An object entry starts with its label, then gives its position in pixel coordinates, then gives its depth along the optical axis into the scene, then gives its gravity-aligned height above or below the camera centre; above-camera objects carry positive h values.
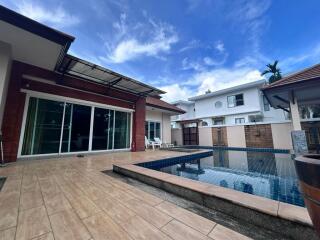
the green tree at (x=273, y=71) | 18.65 +8.37
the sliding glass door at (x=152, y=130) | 11.58 +0.64
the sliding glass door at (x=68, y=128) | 5.58 +0.44
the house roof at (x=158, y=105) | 10.47 +2.41
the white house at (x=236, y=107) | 14.80 +3.33
